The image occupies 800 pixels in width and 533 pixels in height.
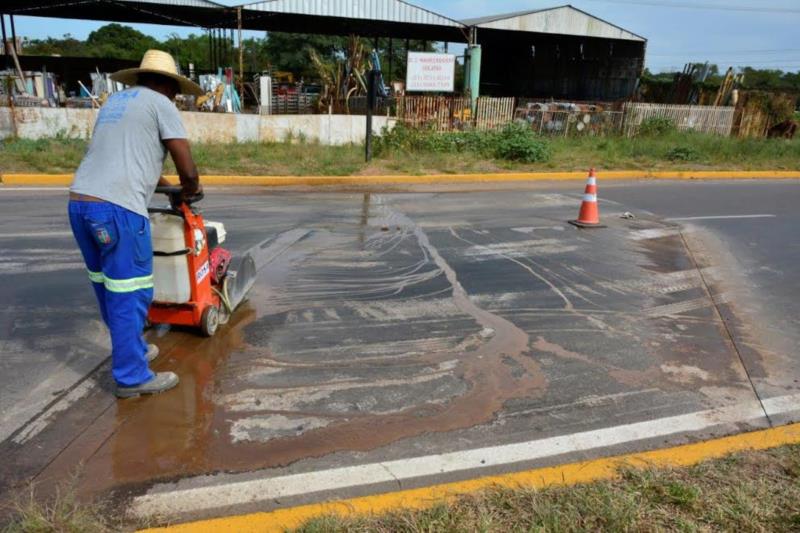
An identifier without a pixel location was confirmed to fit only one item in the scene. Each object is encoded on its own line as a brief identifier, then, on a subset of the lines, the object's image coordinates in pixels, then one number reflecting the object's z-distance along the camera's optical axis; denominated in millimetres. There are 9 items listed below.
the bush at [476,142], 15508
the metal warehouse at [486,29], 20125
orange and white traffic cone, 8328
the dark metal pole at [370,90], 12656
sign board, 18109
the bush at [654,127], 20266
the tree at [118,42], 57469
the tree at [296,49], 55188
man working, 3100
